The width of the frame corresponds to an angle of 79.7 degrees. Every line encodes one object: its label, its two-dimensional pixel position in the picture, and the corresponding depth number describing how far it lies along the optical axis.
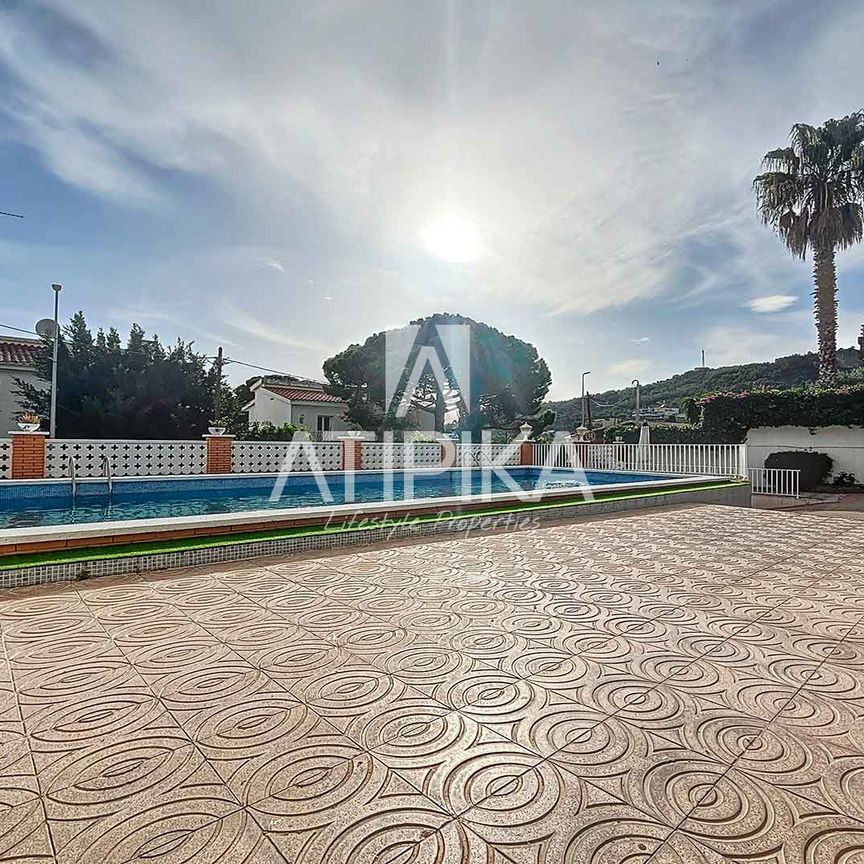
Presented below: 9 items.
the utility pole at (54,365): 14.41
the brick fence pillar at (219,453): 13.33
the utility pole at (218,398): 17.71
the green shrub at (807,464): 14.52
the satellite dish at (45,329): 14.95
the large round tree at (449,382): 23.98
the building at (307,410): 27.23
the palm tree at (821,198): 15.56
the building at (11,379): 18.48
